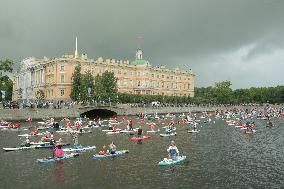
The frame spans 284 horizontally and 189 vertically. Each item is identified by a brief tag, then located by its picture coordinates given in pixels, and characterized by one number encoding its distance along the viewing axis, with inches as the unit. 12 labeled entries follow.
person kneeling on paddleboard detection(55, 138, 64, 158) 902.5
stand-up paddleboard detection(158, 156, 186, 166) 825.8
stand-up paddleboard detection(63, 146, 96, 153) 1015.5
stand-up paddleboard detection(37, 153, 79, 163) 868.2
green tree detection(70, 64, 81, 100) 3025.7
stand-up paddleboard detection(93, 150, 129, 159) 930.2
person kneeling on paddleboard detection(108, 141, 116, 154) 945.0
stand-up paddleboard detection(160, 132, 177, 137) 1382.2
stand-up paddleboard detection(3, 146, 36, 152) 1053.5
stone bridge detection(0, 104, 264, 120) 2046.3
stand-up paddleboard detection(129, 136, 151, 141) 1274.2
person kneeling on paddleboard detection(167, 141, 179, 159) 855.4
